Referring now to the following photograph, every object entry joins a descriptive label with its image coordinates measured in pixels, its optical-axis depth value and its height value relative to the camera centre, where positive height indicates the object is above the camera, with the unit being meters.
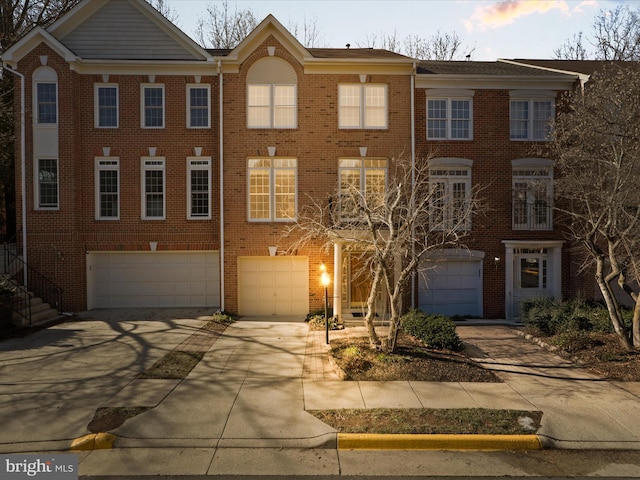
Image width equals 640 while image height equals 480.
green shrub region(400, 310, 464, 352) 10.96 -2.61
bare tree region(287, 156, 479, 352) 10.02 -0.09
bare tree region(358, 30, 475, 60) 30.44 +12.35
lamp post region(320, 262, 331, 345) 11.95 -1.37
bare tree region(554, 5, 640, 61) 13.87 +5.98
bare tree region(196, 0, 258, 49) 29.41 +12.97
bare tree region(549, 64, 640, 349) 10.52 +1.78
